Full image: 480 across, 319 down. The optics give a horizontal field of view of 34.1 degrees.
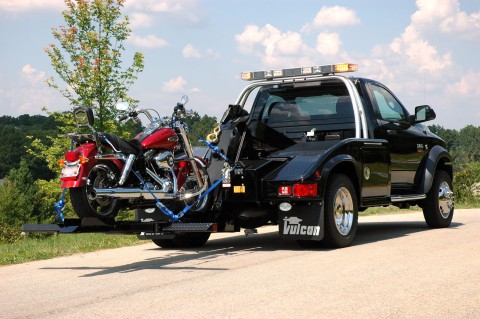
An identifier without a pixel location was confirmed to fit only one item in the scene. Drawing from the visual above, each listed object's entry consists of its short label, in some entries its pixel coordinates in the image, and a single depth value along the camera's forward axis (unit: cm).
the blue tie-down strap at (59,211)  799
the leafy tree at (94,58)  2669
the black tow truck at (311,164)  896
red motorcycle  771
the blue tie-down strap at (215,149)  927
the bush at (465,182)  2020
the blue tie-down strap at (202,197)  886
